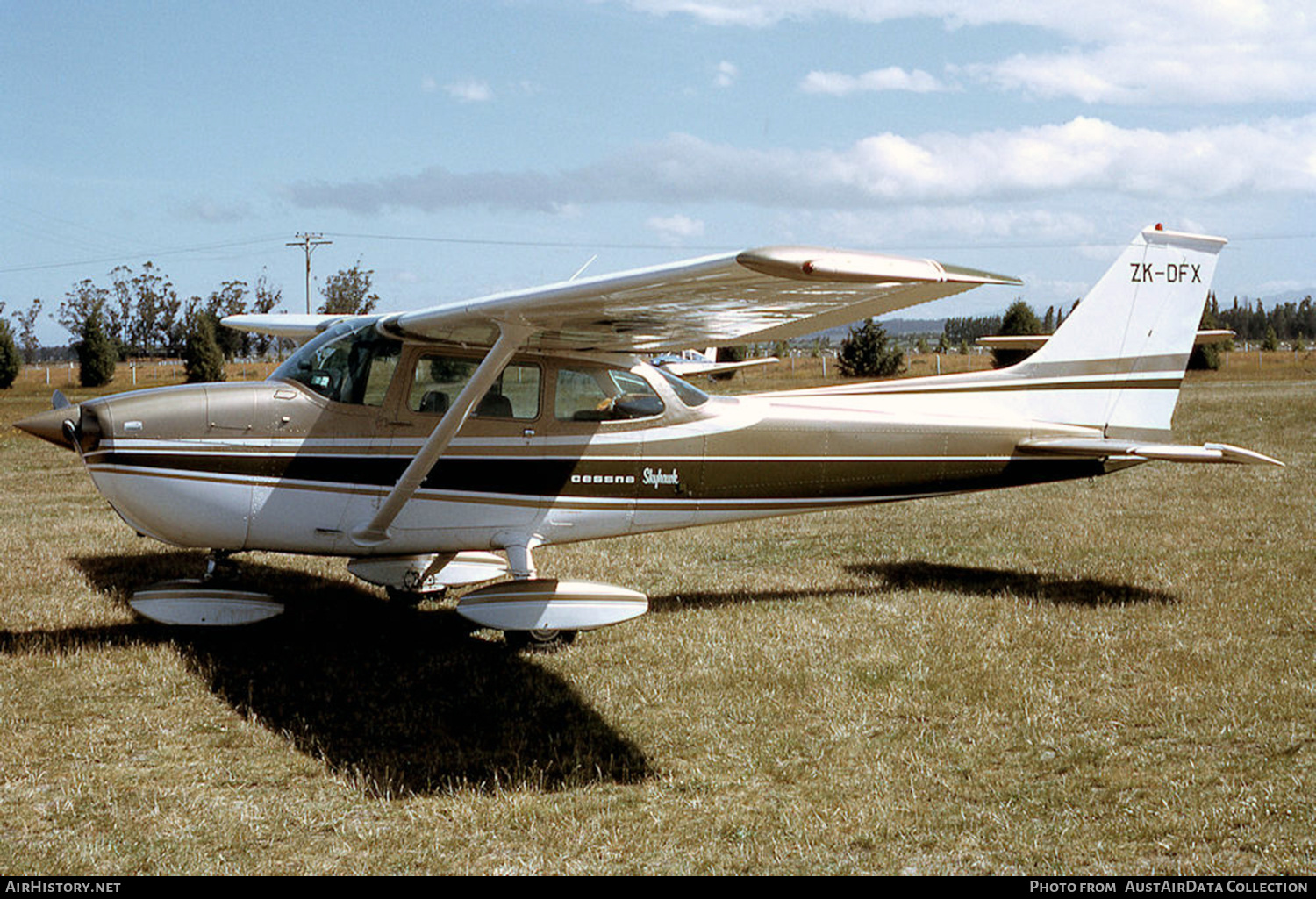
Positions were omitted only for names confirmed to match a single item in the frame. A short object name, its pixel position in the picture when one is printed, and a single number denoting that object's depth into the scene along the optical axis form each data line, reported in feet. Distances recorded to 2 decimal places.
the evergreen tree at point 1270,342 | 214.48
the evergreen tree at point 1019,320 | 147.36
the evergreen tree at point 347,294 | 275.18
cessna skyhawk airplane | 22.70
